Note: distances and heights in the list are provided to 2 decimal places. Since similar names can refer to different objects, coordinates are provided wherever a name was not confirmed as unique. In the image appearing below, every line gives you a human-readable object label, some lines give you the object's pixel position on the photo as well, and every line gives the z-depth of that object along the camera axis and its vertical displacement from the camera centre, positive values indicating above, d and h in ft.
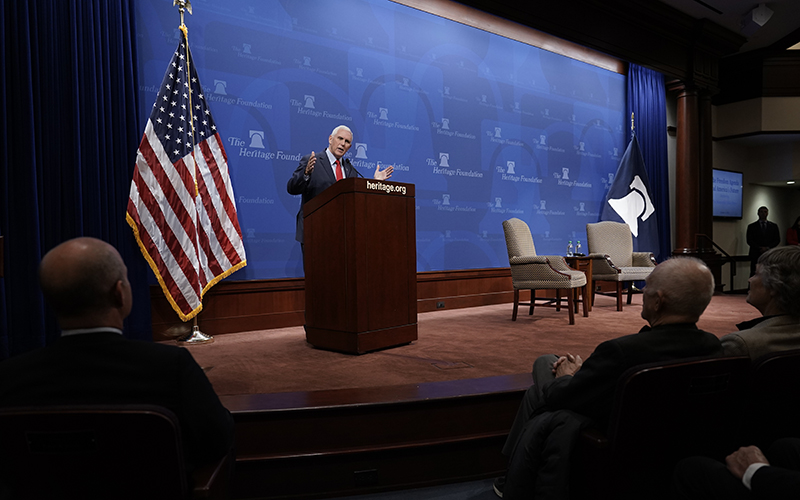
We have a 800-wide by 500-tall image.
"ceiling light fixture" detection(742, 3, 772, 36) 21.83 +9.79
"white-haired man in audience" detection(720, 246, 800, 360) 4.85 -0.88
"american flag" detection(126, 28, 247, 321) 11.89 +1.13
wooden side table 17.34 -1.11
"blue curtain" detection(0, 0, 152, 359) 10.66 +2.43
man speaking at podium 12.11 +1.83
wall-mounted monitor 29.60 +2.30
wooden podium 10.01 -0.63
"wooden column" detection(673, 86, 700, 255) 24.97 +3.28
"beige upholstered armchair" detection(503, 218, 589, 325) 14.64 -1.11
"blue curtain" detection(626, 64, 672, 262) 24.66 +5.37
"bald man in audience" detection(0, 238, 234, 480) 3.21 -0.81
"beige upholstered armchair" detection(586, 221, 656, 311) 19.94 -0.57
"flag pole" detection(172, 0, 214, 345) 12.01 -2.47
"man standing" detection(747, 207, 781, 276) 28.30 -0.33
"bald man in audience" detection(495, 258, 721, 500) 4.40 -1.09
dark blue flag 23.53 +1.50
